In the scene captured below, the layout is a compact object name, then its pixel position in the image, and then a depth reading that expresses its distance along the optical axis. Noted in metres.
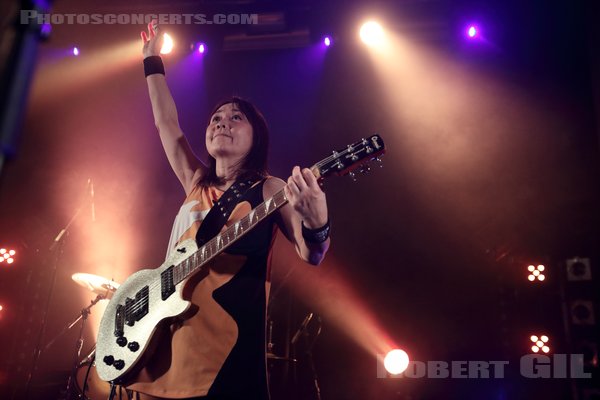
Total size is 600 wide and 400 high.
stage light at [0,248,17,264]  5.80
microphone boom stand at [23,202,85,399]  4.78
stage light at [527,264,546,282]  5.82
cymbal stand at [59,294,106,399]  4.51
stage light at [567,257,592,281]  5.64
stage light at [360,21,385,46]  6.21
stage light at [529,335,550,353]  5.50
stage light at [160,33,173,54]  6.35
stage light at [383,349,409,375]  5.85
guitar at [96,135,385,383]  2.58
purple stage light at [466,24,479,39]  6.16
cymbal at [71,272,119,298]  4.38
